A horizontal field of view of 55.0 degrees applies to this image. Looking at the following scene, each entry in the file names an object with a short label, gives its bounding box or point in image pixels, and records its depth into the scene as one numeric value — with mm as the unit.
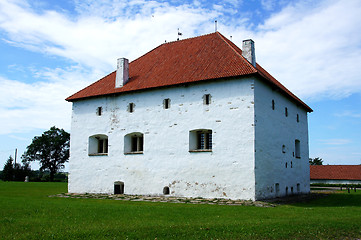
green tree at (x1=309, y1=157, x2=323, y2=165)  76062
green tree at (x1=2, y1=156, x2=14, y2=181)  49125
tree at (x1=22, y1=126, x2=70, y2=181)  54750
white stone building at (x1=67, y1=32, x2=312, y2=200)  15305
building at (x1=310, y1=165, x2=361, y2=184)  44281
